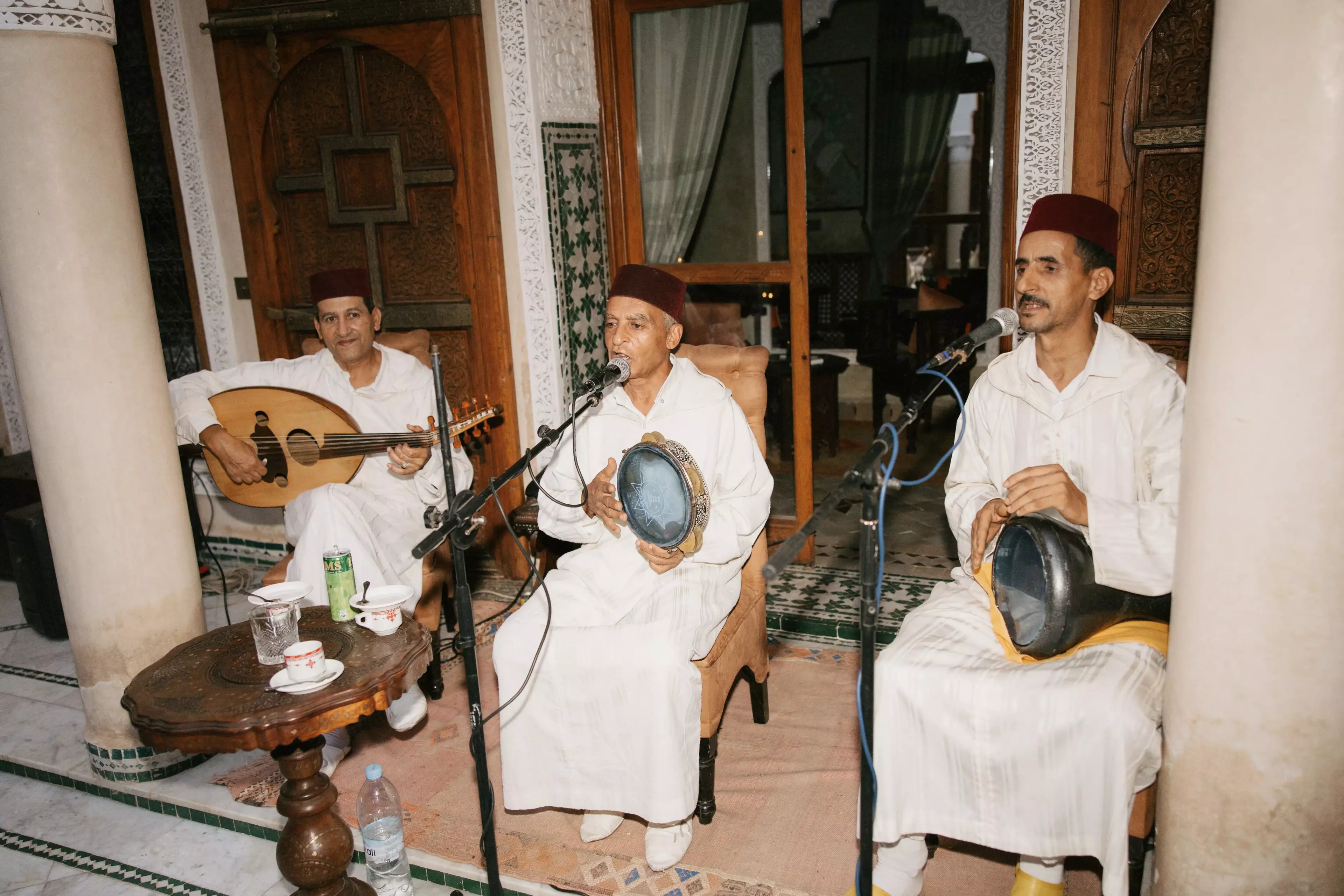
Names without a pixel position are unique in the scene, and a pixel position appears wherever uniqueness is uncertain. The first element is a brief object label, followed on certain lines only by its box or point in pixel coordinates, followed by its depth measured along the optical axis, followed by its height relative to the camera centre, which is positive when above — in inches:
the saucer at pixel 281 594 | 105.6 -37.8
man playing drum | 88.7 -42.8
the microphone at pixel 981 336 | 81.0 -10.7
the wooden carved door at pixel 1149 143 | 136.9 +7.8
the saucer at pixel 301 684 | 97.0 -43.2
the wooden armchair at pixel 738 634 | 114.5 -50.7
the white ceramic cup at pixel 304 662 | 98.0 -41.3
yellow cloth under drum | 96.1 -42.4
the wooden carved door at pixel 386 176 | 180.7 +11.4
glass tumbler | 104.9 -40.9
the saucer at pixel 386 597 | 109.9 -40.2
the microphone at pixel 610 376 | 93.6 -14.6
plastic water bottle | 106.3 -63.9
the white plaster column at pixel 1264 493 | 70.5 -22.8
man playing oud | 140.4 -30.1
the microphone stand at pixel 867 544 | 71.6 -23.2
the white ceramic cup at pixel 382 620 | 109.0 -41.7
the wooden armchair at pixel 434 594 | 147.6 -54.8
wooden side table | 93.6 -44.6
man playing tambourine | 109.9 -44.9
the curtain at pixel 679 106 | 183.0 +21.7
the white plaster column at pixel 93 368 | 117.3 -14.5
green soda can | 113.4 -39.0
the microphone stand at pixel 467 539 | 87.1 -26.7
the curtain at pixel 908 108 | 320.5 +33.1
